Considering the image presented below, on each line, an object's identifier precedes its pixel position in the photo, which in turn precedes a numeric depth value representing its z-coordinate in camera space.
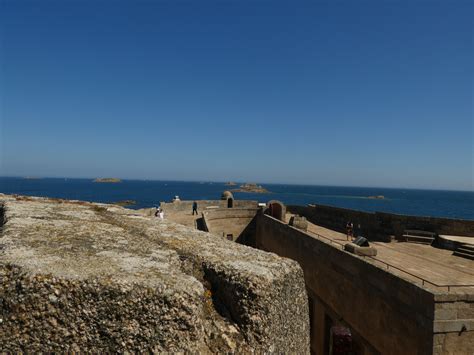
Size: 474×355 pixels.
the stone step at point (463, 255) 13.68
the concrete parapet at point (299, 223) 19.42
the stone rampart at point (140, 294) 2.71
